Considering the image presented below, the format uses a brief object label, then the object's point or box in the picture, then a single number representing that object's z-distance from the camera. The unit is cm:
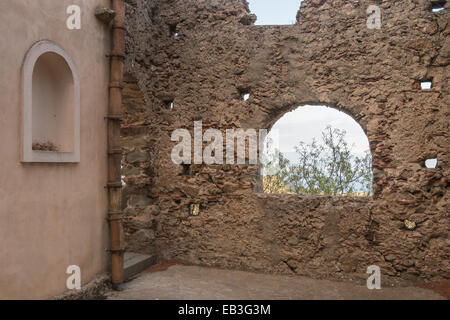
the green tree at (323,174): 833
